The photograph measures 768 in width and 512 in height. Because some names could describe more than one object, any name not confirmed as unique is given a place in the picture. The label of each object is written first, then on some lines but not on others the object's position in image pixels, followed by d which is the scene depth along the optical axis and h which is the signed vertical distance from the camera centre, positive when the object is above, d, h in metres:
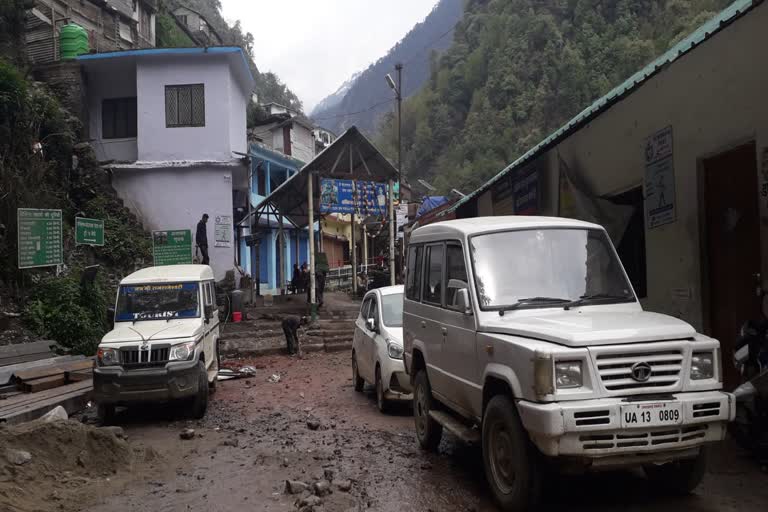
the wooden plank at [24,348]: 10.98 -1.43
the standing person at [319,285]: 20.18 -0.64
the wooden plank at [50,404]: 7.92 -1.89
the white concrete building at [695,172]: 5.95 +1.00
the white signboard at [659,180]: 7.13 +0.96
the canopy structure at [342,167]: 18.97 +3.22
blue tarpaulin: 26.55 +2.73
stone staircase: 15.59 -1.83
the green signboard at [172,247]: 16.48 +0.61
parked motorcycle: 5.09 -1.12
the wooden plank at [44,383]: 9.46 -1.78
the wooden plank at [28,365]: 9.55 -1.59
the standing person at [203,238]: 19.20 +0.99
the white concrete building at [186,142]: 20.09 +4.25
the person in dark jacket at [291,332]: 15.07 -1.65
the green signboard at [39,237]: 12.20 +0.73
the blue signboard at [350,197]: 18.95 +2.16
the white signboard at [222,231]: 20.08 +1.24
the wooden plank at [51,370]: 9.63 -1.65
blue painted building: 28.59 +2.07
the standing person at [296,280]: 25.11 -0.55
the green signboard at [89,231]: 13.40 +0.90
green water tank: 21.72 +8.27
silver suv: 3.88 -0.72
